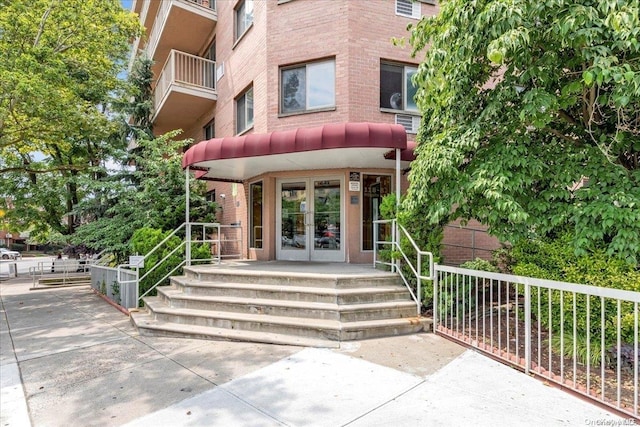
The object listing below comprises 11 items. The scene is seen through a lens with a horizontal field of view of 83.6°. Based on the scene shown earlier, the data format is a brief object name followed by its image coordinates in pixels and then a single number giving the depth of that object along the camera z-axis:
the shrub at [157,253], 8.24
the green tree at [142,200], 10.66
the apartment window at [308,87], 9.52
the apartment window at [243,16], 11.15
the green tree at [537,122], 3.93
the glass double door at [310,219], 9.55
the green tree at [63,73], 9.76
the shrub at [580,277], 4.26
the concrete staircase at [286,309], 5.58
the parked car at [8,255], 42.32
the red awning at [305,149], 6.75
